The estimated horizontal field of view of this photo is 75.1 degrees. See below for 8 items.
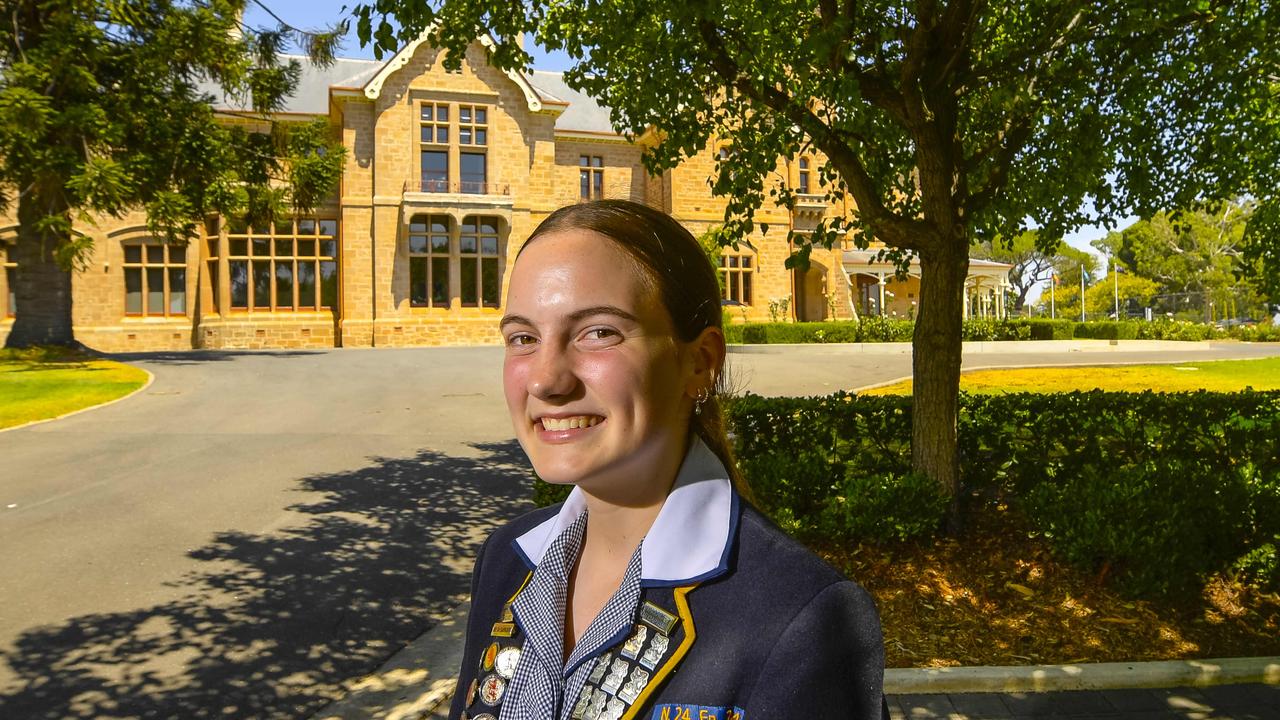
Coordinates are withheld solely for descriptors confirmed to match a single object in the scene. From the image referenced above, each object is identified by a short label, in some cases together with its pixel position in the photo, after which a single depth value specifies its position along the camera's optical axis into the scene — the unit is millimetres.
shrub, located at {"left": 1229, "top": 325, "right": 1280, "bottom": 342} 39719
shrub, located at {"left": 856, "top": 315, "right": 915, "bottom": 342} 29375
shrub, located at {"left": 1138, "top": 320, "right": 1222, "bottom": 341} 34906
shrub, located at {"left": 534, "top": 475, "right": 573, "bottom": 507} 6414
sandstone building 31859
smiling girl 1166
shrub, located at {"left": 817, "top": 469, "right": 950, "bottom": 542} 5934
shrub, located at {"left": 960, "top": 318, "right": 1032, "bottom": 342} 32031
